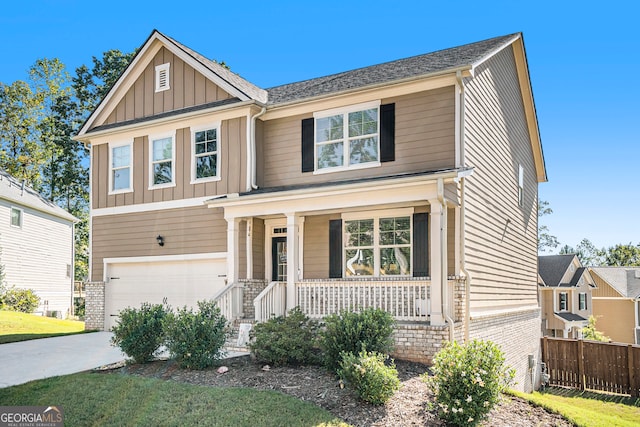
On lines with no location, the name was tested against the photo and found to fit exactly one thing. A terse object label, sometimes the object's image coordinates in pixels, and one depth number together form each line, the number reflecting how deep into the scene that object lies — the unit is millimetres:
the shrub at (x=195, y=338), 9906
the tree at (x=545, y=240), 50981
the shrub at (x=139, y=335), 10523
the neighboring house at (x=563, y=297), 30947
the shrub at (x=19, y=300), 23559
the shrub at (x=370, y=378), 8102
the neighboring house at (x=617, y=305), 36312
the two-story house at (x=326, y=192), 12211
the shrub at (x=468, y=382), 7855
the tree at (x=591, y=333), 31169
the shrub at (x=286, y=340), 9984
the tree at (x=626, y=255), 62953
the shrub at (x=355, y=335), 9500
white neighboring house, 26000
